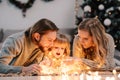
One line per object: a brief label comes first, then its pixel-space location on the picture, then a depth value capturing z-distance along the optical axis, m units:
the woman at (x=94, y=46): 3.45
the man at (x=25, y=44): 3.10
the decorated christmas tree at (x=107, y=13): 7.01
